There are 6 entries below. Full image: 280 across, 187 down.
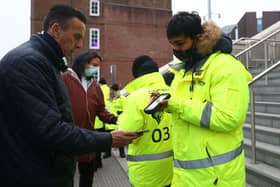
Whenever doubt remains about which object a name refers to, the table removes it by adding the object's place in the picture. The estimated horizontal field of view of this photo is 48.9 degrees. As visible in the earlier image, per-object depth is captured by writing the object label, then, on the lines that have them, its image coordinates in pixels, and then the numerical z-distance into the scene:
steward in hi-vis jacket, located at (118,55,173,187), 2.68
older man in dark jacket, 1.60
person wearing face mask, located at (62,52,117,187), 3.45
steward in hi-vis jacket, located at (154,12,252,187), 1.89
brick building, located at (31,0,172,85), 27.86
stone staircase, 3.79
